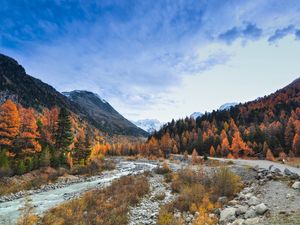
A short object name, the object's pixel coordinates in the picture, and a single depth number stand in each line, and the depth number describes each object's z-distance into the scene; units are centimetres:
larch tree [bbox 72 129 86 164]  6228
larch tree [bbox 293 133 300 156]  6562
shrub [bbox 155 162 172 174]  4723
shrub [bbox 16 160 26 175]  3941
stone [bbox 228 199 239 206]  1995
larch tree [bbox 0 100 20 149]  4331
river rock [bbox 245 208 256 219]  1523
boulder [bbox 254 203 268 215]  1519
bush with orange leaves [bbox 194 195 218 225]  1612
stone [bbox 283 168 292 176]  2603
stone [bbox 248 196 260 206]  1794
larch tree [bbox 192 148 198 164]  6403
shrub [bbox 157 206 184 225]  1659
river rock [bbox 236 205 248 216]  1638
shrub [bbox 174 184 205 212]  2105
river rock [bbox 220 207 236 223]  1612
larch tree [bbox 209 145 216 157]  8567
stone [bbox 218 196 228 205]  2092
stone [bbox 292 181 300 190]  2020
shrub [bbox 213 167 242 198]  2353
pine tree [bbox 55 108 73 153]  5688
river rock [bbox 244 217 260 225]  1353
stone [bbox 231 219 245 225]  1420
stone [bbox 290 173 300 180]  2372
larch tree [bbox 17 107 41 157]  4628
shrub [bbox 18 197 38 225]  1563
